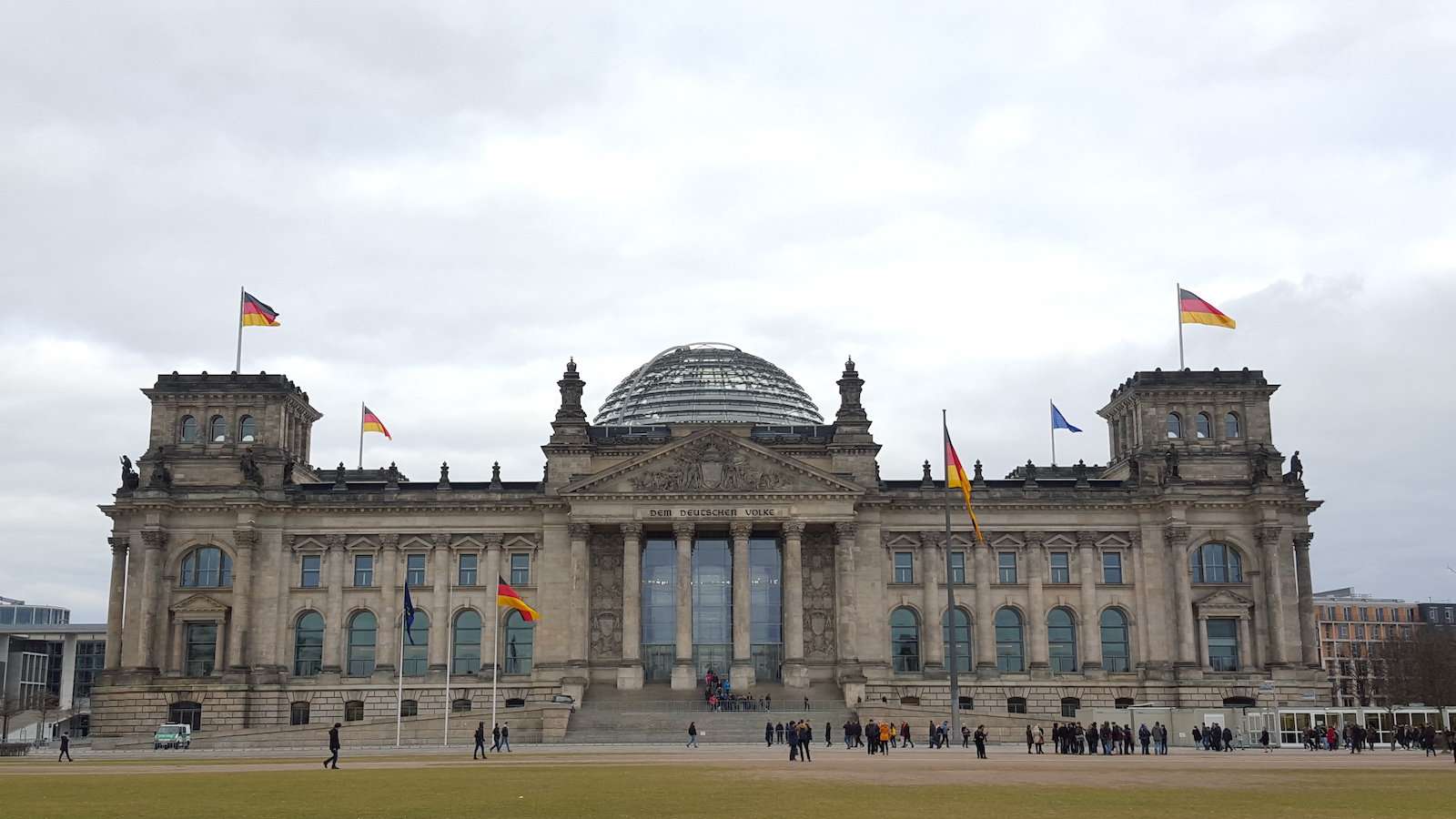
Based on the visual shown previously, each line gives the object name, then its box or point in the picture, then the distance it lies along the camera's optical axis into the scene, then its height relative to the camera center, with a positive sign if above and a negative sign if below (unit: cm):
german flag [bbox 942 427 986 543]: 7850 +1047
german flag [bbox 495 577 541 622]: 8369 +411
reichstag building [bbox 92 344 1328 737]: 9569 +674
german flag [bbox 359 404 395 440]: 10319 +1700
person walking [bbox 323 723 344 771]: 5188 -247
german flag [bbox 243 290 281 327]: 9581 +2292
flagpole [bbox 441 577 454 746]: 9688 +277
